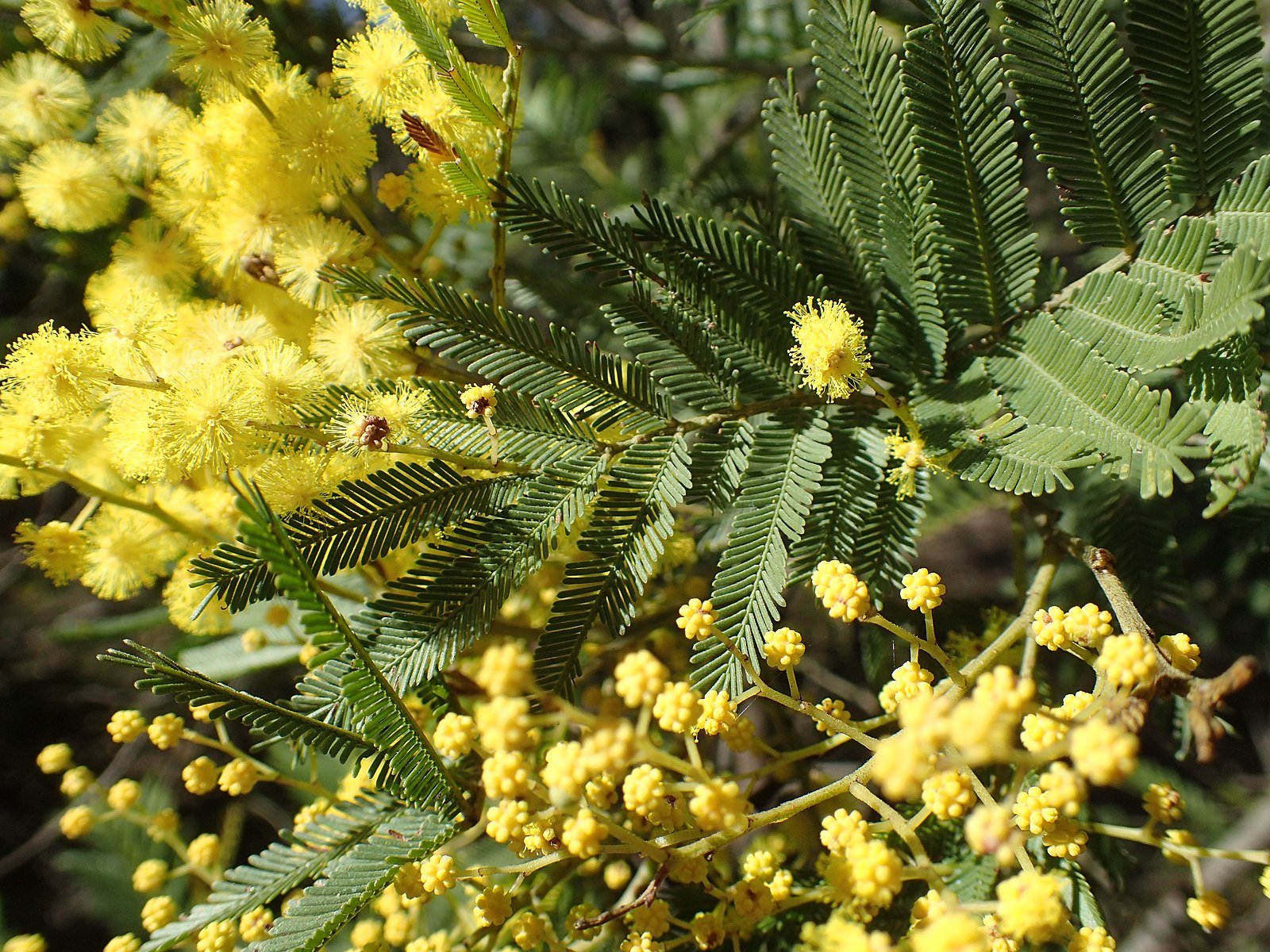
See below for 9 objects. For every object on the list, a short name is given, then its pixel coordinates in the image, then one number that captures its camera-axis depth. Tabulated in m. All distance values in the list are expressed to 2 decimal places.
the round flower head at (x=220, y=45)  0.15
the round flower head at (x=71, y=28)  0.15
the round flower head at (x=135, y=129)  0.17
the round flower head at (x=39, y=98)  0.17
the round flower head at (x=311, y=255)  0.16
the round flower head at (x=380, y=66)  0.16
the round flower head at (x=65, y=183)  0.17
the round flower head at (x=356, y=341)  0.15
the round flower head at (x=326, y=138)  0.16
